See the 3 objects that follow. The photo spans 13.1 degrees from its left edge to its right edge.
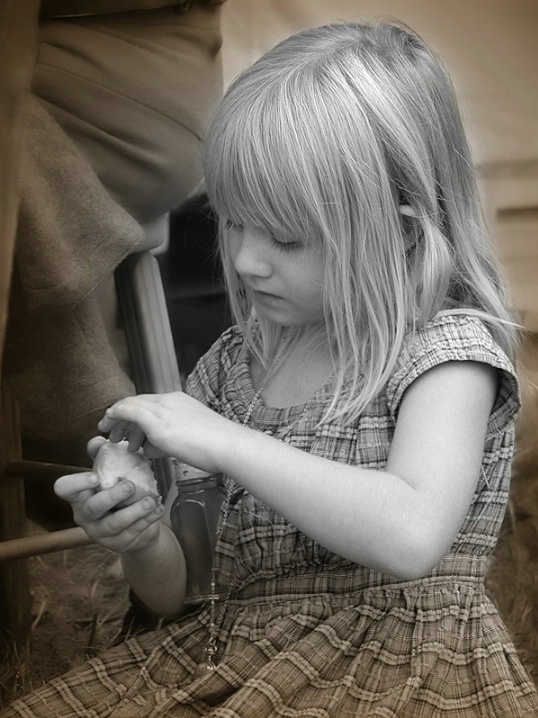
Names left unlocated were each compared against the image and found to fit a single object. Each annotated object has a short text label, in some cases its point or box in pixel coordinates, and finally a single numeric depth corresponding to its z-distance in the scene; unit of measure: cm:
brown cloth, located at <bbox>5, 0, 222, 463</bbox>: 165
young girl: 157
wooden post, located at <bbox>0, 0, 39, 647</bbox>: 154
